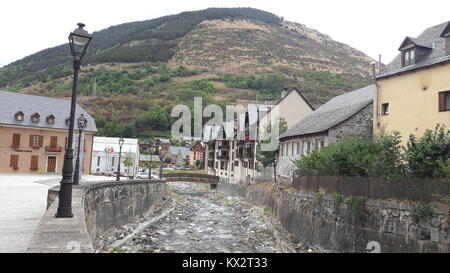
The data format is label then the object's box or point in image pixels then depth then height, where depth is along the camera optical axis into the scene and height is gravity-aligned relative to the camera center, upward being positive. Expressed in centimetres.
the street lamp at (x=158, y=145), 3530 +150
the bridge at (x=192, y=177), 5375 -247
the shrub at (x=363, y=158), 1418 +50
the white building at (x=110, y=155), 5981 +50
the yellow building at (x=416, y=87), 1758 +457
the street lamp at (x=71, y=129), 855 +70
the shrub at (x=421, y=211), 1072 -116
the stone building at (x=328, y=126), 2642 +333
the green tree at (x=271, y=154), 3609 +115
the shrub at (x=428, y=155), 1220 +62
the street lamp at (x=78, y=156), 1680 -1
